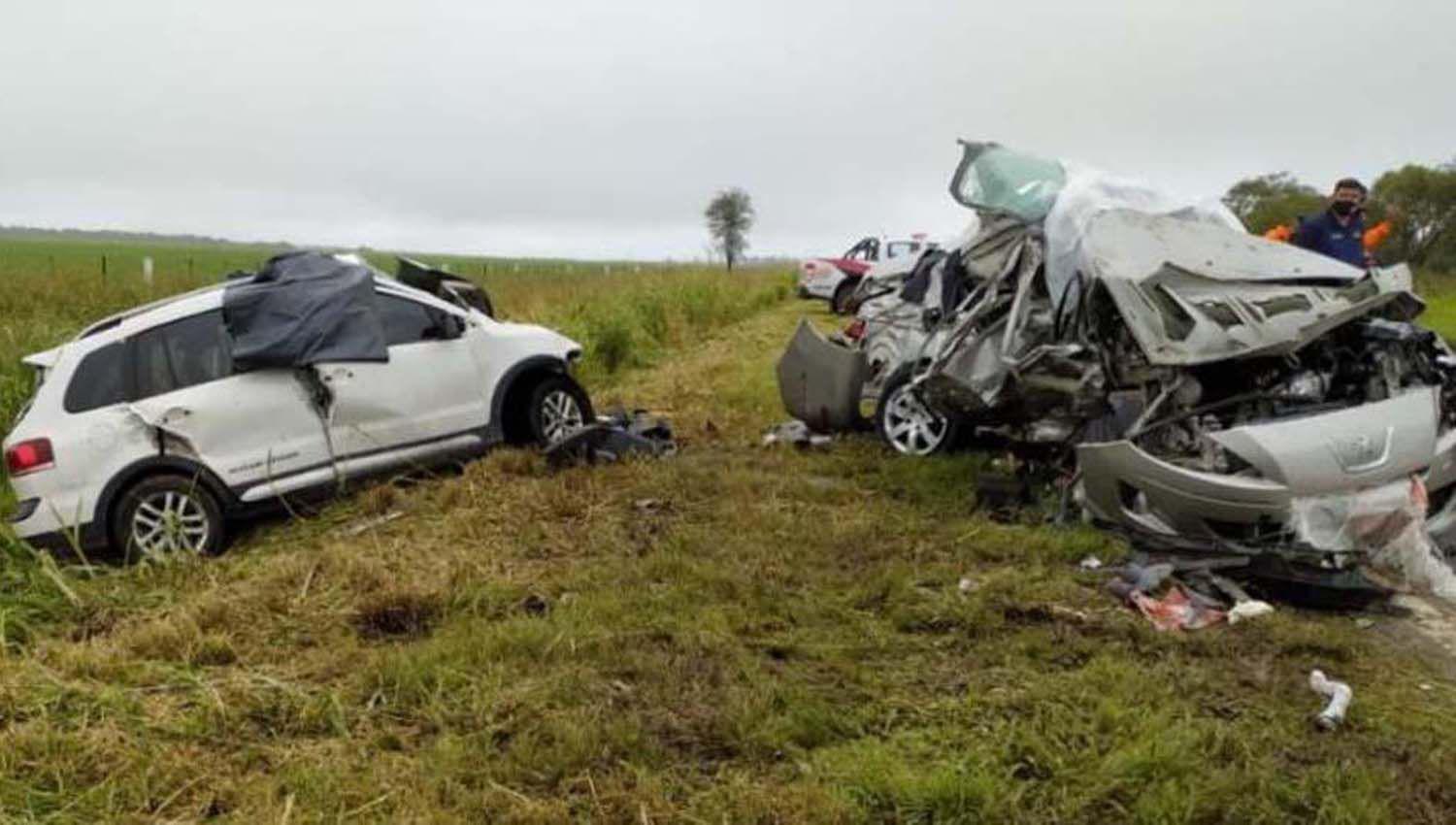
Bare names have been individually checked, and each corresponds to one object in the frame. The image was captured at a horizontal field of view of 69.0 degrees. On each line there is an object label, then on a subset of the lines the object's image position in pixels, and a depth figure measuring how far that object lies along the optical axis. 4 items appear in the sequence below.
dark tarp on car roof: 6.44
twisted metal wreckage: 4.83
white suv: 5.83
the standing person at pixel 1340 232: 7.54
